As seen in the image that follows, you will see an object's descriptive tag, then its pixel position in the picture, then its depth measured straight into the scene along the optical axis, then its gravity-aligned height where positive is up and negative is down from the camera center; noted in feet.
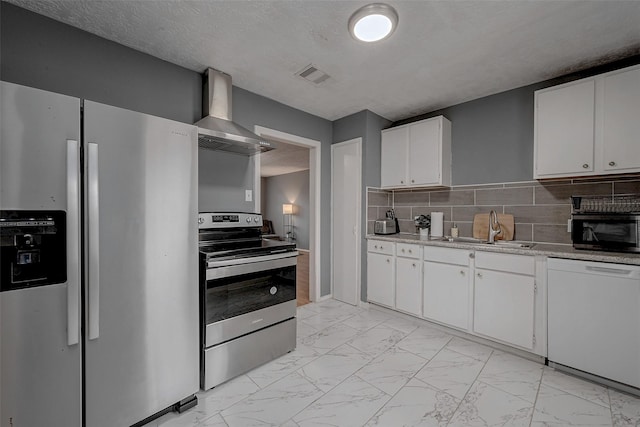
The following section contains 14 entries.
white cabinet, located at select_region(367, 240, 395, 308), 10.44 -2.38
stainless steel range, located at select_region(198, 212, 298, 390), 6.00 -2.12
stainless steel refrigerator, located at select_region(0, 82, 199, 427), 3.80 -0.82
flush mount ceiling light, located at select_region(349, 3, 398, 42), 5.55 +4.03
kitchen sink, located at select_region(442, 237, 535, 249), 8.39 -1.00
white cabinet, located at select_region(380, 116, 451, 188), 10.33 +2.29
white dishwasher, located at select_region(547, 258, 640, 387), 5.91 -2.42
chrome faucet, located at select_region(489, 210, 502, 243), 9.06 -0.52
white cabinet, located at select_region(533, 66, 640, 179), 6.80 +2.29
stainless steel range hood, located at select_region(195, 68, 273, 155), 7.30 +2.42
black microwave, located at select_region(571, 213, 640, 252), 6.54 -0.47
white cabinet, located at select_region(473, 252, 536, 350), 7.32 -2.40
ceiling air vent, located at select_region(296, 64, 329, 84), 8.07 +4.17
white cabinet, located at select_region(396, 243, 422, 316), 9.62 -2.41
